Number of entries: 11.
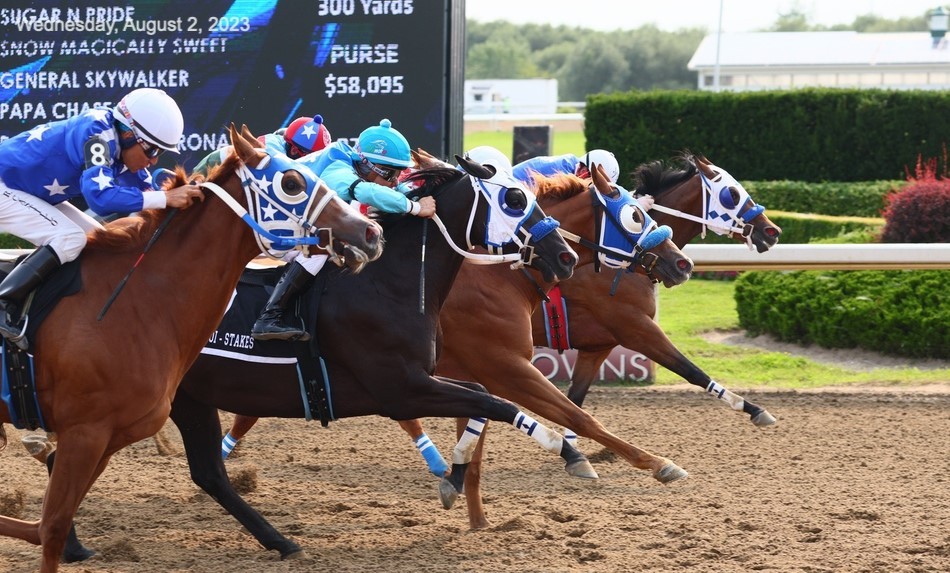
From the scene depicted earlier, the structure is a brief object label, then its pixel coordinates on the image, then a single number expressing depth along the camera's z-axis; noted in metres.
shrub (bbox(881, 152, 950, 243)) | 21.31
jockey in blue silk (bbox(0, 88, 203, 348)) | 8.48
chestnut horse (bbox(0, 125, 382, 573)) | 8.41
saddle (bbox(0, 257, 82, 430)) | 8.52
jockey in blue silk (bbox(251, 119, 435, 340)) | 9.84
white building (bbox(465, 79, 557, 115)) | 96.94
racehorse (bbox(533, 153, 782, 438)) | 13.39
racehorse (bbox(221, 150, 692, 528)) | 10.90
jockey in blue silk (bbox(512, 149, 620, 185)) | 13.92
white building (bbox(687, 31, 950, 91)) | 91.87
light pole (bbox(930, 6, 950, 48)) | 77.00
